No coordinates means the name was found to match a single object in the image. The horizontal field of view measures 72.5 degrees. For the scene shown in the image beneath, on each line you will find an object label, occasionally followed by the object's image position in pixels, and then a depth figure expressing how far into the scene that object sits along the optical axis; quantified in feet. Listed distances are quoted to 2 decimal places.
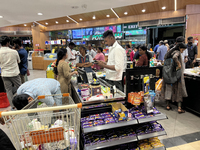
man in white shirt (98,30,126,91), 8.03
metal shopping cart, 3.71
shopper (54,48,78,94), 9.67
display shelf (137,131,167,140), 6.49
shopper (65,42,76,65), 18.98
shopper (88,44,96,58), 23.49
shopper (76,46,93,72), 13.92
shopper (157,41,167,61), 23.10
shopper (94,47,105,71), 17.75
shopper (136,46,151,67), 12.68
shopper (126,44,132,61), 26.95
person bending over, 5.27
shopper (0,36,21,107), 11.85
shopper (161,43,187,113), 10.94
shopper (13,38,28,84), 14.74
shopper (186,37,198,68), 21.22
